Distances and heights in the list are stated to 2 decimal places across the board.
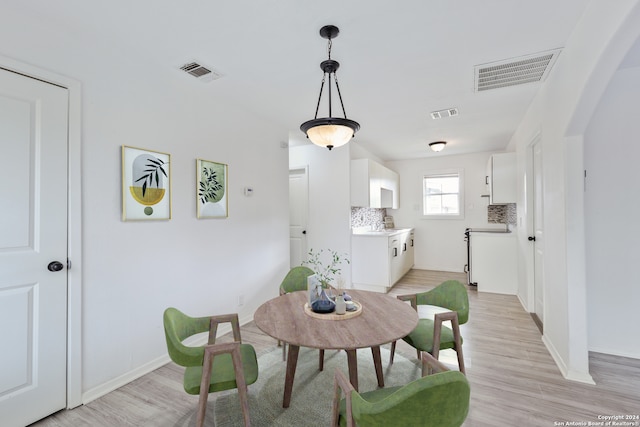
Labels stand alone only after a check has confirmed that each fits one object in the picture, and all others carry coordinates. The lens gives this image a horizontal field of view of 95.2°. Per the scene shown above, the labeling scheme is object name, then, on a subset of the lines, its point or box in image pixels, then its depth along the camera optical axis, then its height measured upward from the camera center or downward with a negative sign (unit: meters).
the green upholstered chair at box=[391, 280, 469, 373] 1.91 -0.73
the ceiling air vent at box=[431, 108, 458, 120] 3.49 +1.24
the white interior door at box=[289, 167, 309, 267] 5.04 +0.04
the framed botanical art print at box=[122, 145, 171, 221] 2.22 +0.25
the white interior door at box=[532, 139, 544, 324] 3.09 -0.20
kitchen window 6.21 +0.42
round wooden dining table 1.50 -0.64
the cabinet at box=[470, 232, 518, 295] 4.48 -0.75
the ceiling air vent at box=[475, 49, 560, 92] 2.36 +1.25
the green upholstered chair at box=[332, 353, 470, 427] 0.98 -0.66
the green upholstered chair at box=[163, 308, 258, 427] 1.50 -0.87
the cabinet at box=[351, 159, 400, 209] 4.72 +0.53
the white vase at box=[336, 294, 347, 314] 1.86 -0.58
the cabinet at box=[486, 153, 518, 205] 4.39 +0.55
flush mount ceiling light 4.90 +1.17
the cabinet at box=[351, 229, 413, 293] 4.64 -0.76
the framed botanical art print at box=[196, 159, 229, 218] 2.85 +0.26
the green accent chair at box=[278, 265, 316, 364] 2.76 -0.63
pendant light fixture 1.99 +0.62
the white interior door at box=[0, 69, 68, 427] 1.68 -0.20
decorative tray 1.80 -0.63
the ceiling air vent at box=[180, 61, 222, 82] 2.43 +1.25
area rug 1.83 -1.27
